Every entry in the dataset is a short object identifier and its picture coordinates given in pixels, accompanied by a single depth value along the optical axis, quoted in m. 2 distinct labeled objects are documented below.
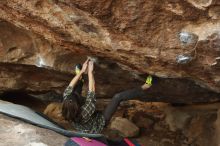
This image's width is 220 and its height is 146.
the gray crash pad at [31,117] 4.47
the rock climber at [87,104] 4.40
